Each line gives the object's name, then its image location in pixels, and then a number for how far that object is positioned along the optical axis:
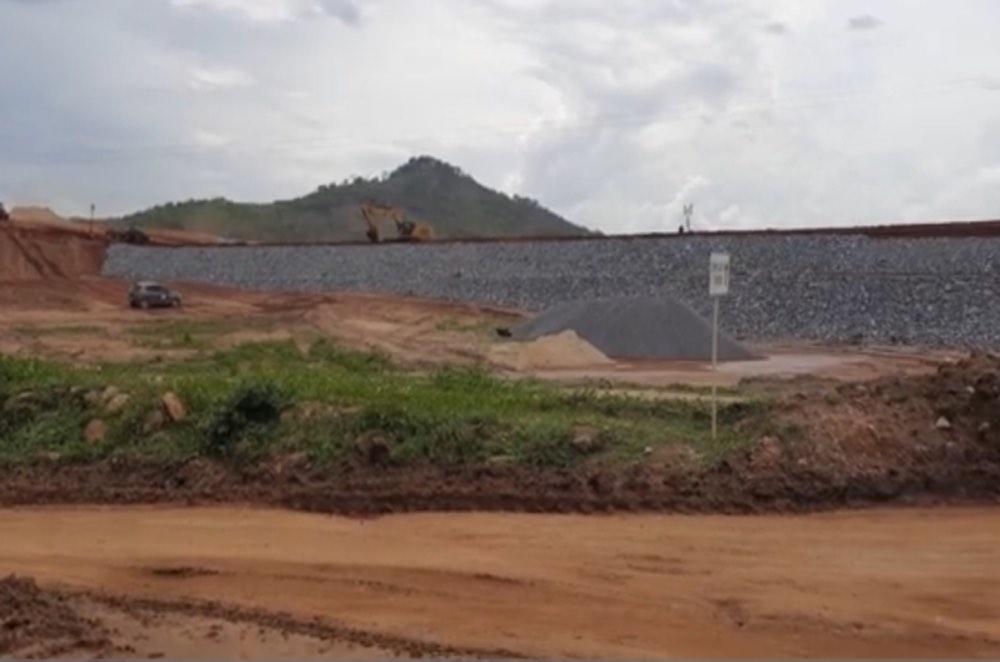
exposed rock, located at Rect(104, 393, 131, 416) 17.82
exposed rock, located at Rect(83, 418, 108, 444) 17.47
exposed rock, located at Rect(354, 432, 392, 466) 15.88
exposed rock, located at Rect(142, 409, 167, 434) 17.34
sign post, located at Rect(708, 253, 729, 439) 16.67
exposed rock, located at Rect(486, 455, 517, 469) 15.55
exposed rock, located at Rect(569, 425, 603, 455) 15.84
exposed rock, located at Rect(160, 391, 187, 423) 17.36
